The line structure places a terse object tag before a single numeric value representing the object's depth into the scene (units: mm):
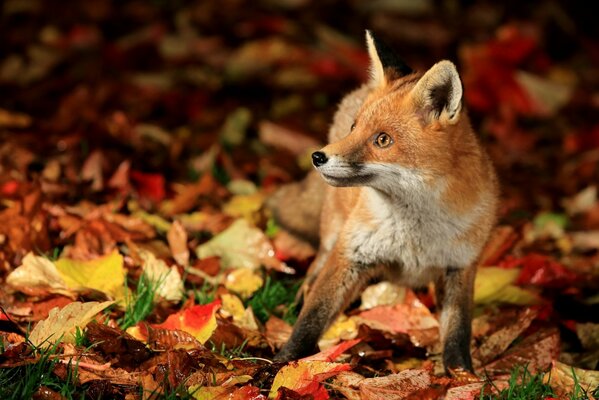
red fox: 7395
